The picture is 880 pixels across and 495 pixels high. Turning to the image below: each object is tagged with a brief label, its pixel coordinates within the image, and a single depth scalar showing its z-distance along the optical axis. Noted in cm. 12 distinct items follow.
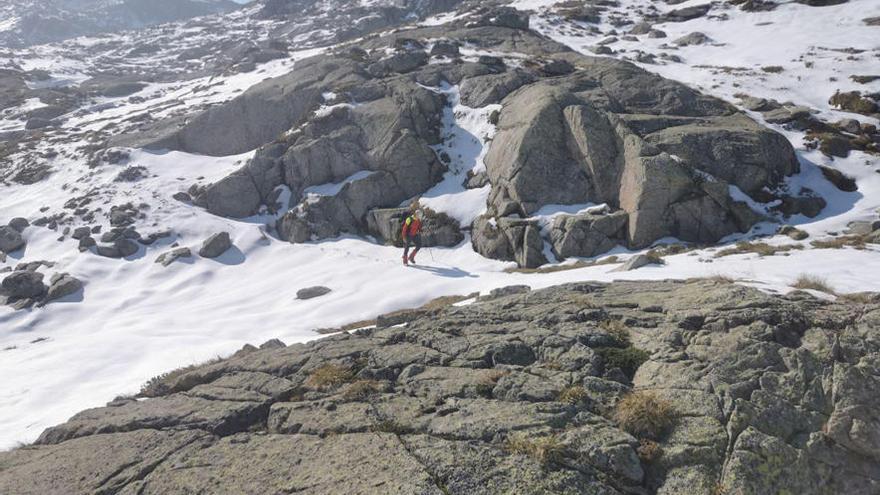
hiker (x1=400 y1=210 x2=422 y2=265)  2372
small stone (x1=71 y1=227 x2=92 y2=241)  2867
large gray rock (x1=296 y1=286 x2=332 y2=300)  2053
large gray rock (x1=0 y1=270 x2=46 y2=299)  2345
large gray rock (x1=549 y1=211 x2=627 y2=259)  2201
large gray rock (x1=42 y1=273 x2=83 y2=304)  2353
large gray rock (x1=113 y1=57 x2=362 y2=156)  3931
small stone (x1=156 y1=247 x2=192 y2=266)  2650
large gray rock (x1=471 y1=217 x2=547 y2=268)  2227
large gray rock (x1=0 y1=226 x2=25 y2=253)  2834
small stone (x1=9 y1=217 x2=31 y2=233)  3008
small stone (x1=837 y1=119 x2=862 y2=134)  2942
